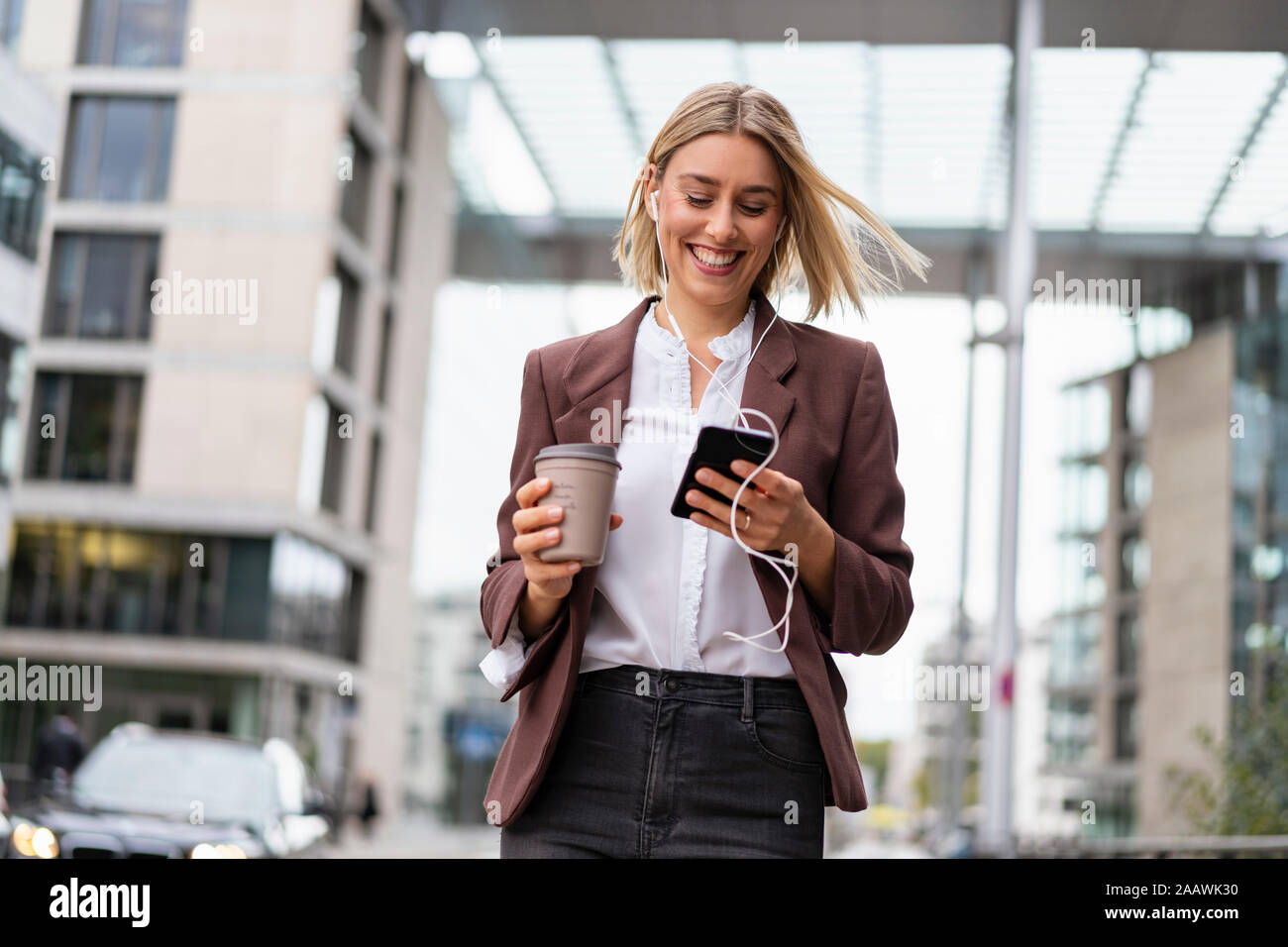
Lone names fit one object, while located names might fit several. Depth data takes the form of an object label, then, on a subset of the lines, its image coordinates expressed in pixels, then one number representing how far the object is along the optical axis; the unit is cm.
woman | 167
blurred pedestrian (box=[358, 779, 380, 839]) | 2609
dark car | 625
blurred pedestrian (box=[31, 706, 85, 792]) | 1272
